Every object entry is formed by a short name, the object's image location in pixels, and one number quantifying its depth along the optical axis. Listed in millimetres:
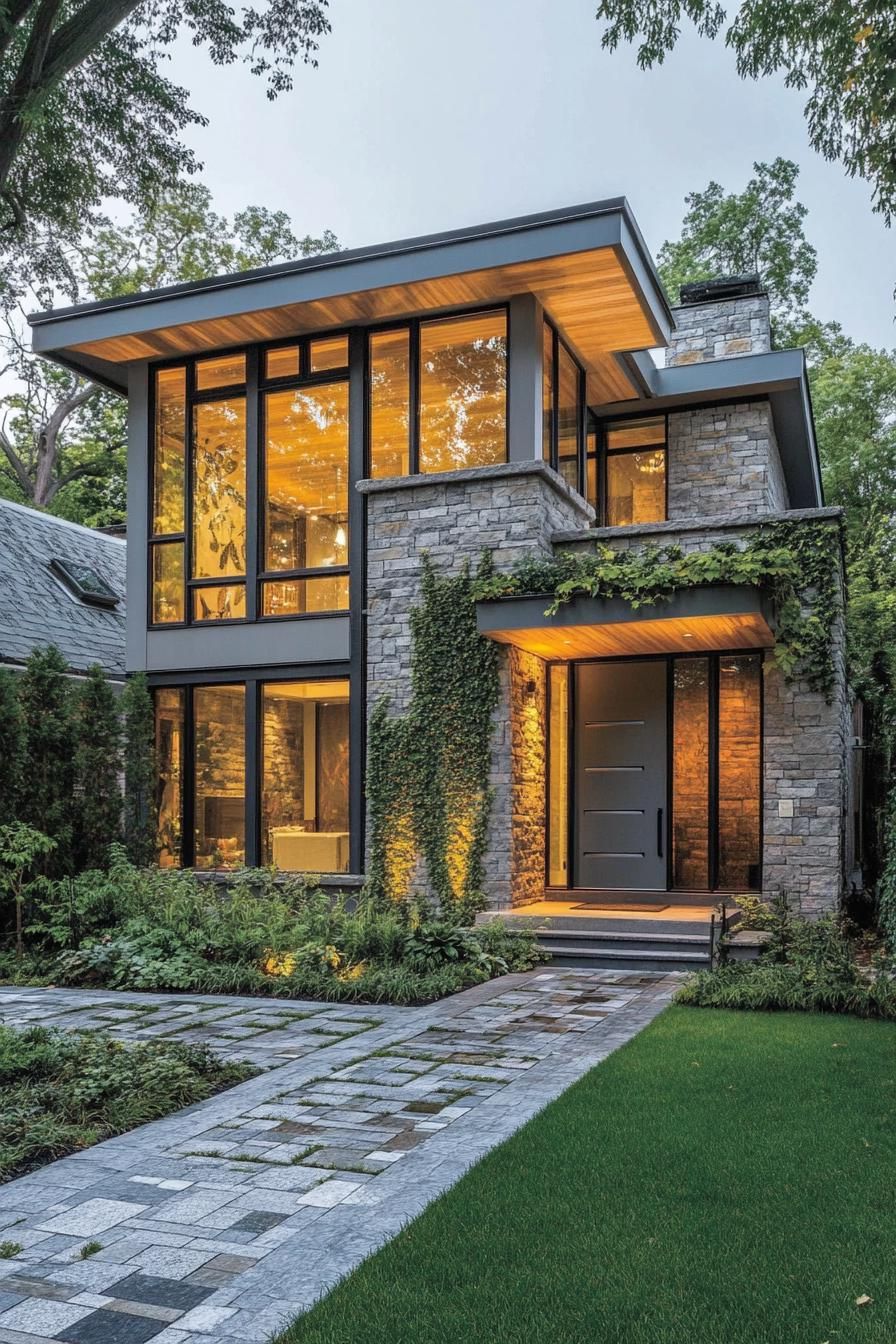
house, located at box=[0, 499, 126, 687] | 13062
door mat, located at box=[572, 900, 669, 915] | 9930
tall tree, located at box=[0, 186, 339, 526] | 24953
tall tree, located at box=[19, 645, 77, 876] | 10359
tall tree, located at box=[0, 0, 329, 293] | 5090
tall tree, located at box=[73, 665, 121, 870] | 10828
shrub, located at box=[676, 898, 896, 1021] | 6977
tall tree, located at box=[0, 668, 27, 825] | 10000
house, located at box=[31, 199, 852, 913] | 9984
